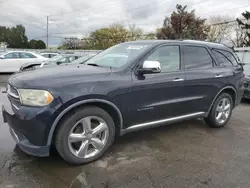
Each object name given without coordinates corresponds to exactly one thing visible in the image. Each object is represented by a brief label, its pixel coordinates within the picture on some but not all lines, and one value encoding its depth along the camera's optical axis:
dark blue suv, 2.69
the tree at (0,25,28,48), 63.25
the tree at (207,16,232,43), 43.73
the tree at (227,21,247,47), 41.25
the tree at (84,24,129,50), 53.09
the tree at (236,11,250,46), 34.91
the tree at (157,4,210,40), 33.81
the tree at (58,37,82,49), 59.66
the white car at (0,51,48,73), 13.24
